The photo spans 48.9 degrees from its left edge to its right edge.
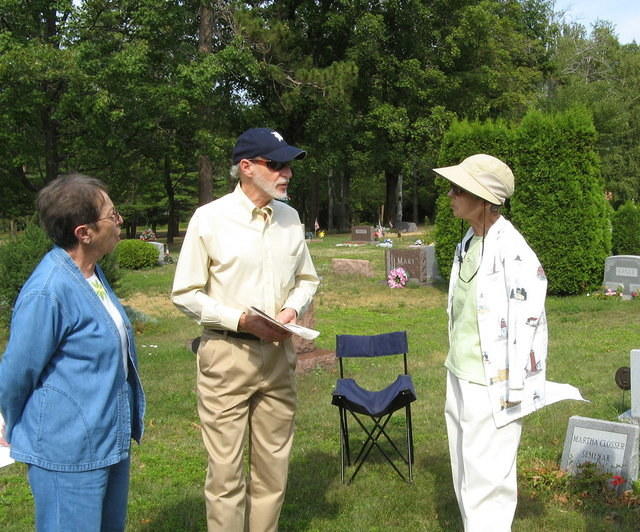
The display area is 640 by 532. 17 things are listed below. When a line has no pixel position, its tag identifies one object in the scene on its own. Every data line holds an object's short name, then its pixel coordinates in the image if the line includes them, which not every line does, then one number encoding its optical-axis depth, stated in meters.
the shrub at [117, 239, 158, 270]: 21.05
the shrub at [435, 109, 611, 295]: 13.30
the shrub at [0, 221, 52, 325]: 9.81
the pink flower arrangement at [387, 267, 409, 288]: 16.09
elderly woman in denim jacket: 2.46
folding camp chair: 4.78
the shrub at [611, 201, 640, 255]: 16.34
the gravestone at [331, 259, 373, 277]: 17.92
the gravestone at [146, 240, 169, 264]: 22.16
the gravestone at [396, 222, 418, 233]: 37.25
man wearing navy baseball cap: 3.43
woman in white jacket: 3.29
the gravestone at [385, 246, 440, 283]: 16.27
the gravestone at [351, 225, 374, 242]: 30.12
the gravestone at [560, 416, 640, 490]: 4.55
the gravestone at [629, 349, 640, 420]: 4.82
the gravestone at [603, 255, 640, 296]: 13.12
